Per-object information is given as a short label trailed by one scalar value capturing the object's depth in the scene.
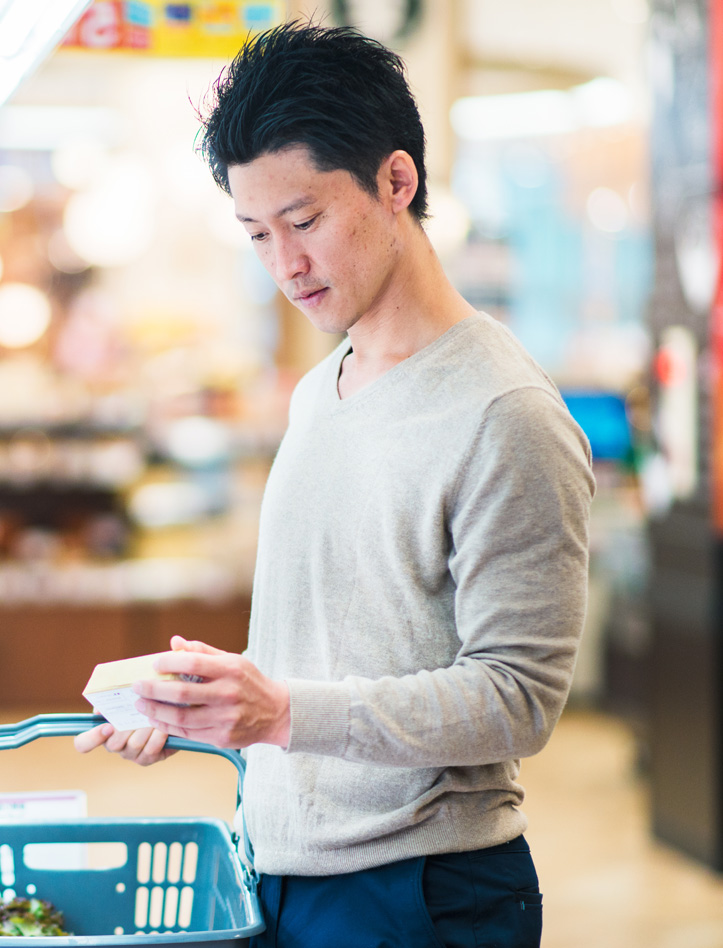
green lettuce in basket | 2.16
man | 1.97
